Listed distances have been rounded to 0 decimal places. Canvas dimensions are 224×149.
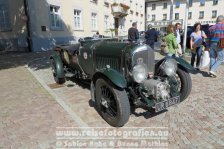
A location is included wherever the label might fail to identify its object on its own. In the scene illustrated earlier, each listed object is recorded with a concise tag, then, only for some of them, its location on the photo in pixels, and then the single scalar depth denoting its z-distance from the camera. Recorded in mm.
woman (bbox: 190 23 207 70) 7344
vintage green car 3539
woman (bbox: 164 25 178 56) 6688
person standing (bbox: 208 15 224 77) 6328
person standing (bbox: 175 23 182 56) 8848
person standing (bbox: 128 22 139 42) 9547
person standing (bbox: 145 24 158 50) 9477
